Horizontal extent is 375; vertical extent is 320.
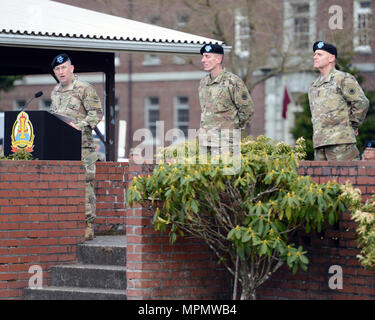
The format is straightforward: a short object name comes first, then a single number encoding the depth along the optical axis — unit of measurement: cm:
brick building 2853
